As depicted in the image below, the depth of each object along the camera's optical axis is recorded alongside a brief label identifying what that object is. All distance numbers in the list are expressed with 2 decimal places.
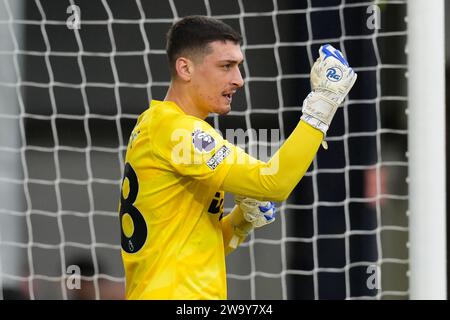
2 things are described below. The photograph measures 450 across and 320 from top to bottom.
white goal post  7.36
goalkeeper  5.63
